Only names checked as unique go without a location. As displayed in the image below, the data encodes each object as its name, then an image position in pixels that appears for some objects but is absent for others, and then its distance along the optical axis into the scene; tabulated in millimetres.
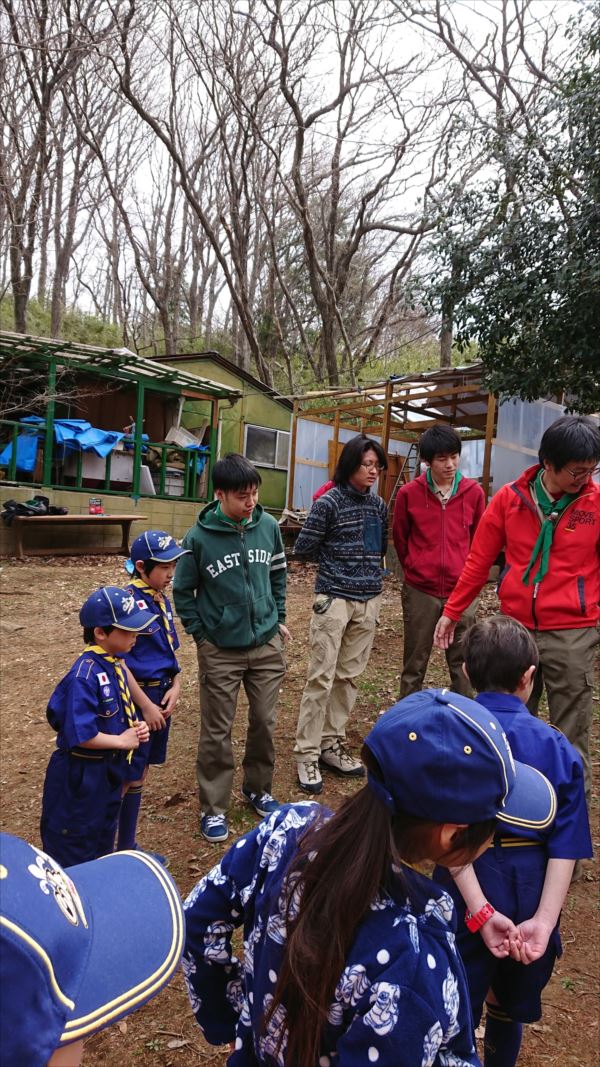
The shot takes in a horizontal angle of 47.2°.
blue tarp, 13141
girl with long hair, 944
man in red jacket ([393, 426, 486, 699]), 4121
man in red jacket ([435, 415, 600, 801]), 2879
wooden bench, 11555
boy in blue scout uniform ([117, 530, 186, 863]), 3088
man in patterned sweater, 3922
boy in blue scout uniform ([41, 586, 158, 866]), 2459
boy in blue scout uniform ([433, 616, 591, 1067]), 1632
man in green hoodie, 3396
